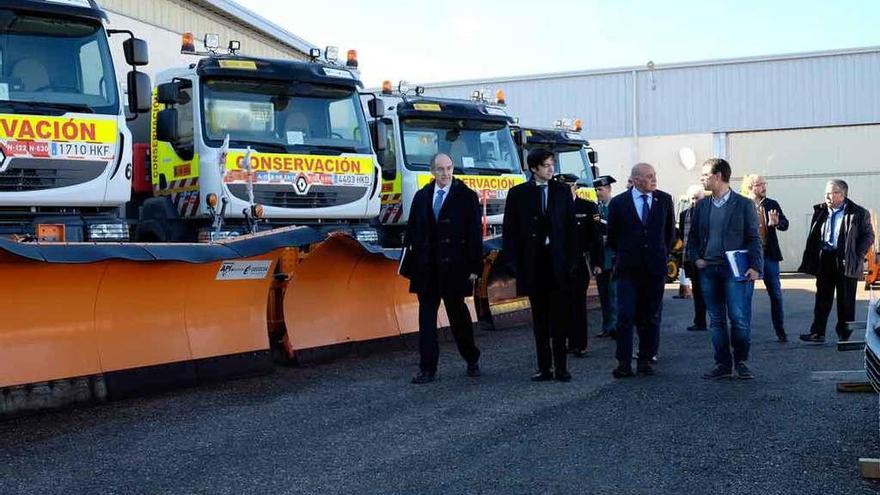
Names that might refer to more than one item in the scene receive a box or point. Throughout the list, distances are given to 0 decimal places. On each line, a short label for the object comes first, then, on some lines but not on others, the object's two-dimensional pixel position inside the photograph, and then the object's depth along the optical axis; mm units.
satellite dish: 29484
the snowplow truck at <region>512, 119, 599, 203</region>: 17922
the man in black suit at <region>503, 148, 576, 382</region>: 8172
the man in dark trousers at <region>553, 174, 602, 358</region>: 8719
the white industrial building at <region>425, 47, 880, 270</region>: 28734
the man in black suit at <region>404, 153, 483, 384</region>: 8391
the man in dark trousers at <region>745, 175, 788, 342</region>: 10852
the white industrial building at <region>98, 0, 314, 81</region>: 13586
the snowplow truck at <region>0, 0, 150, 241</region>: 8617
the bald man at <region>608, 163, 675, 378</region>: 8359
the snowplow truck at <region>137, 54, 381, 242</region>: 10555
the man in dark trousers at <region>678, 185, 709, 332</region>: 12070
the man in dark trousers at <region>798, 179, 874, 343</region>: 10219
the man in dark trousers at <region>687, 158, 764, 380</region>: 8141
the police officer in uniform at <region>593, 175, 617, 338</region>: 11570
